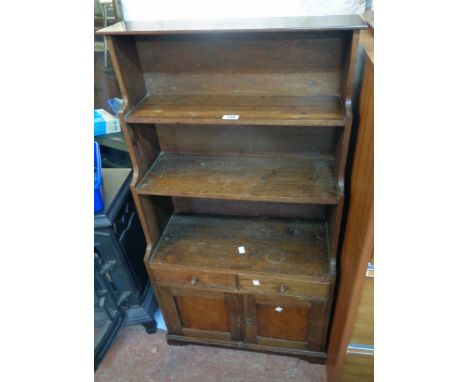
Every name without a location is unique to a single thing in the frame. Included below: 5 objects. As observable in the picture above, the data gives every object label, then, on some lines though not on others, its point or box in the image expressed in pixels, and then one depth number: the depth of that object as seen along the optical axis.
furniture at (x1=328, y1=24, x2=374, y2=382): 1.02
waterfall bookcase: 1.22
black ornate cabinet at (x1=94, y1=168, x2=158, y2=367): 1.56
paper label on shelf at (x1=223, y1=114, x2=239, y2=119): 1.19
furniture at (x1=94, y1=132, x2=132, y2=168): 1.96
